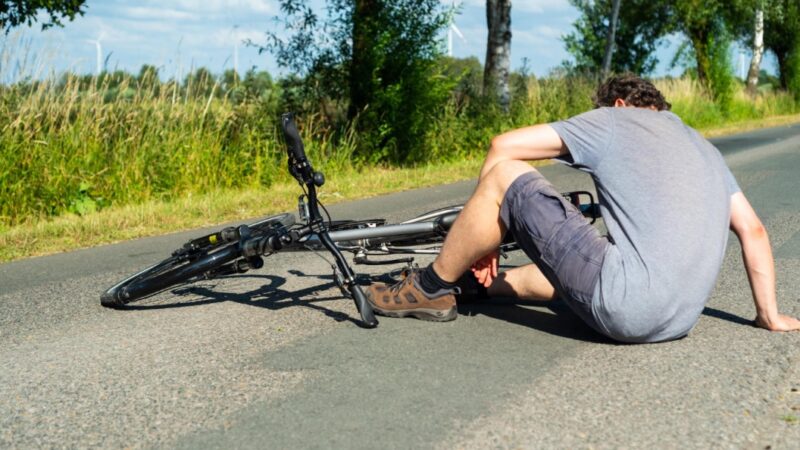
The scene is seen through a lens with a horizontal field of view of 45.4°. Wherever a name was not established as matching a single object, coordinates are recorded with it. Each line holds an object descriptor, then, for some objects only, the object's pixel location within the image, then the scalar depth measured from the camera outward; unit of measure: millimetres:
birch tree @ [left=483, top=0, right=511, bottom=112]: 20469
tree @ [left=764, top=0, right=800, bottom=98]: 45500
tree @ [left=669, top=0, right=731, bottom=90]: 34375
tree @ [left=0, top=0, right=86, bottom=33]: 11922
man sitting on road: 4262
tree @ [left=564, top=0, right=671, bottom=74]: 37000
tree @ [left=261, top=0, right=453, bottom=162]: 16297
